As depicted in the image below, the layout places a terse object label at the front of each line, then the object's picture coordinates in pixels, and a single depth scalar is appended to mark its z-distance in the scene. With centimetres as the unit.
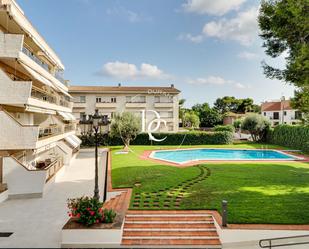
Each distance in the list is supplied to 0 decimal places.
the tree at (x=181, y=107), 8302
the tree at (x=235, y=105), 11094
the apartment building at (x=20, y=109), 1505
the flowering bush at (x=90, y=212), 979
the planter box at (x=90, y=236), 936
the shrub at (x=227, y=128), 4825
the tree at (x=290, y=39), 1387
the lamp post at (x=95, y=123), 1270
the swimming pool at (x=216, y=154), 3316
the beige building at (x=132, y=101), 5131
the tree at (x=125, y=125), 3791
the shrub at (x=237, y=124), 7275
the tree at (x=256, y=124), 4609
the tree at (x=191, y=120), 7725
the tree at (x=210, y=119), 9206
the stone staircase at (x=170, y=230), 1008
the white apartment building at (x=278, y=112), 6988
